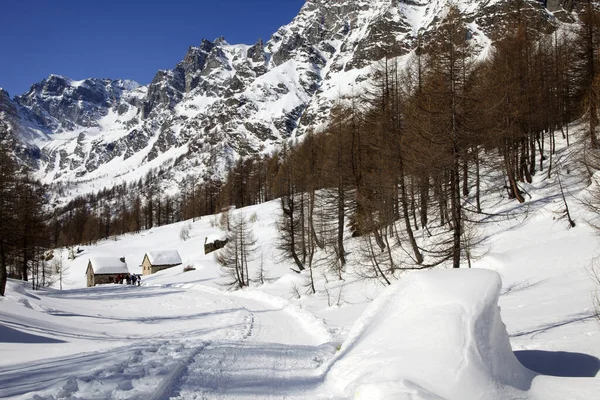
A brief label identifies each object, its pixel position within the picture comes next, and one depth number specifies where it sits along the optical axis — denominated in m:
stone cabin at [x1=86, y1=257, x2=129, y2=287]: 62.78
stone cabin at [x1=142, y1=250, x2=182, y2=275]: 63.47
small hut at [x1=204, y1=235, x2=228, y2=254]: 58.10
